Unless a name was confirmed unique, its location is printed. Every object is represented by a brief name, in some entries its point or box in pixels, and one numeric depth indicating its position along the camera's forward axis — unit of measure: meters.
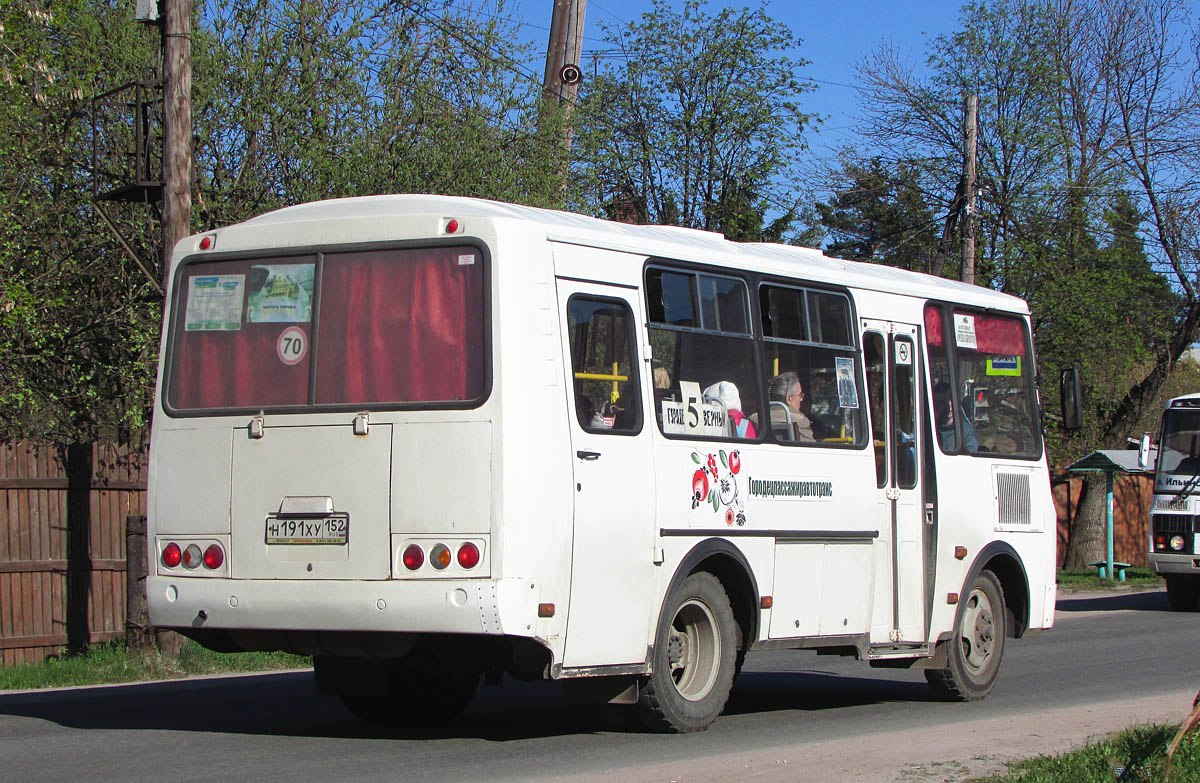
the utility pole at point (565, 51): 23.39
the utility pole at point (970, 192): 26.97
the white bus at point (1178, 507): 22.94
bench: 29.89
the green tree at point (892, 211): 35.44
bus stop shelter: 28.67
